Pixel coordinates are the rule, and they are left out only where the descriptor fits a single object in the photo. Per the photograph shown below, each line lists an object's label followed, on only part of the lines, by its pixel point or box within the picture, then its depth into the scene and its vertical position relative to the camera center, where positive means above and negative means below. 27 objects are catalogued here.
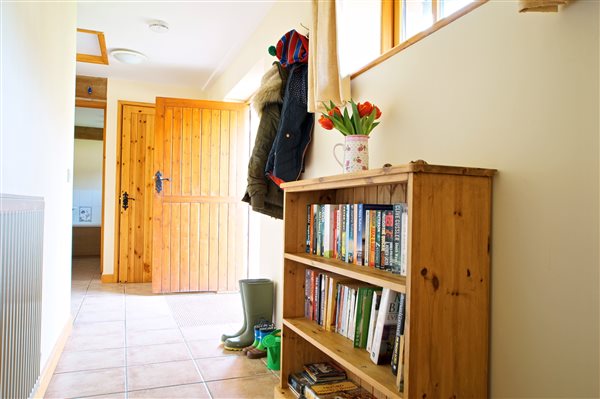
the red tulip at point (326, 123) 1.74 +0.33
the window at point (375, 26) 1.71 +0.76
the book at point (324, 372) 1.82 -0.75
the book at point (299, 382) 1.82 -0.79
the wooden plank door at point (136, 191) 4.90 +0.10
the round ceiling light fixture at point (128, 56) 3.93 +1.36
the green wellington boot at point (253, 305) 2.72 -0.68
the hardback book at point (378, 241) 1.47 -0.13
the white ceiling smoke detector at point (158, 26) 3.34 +1.39
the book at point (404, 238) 1.33 -0.11
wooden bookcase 1.11 -0.22
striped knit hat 2.27 +0.84
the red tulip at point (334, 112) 1.69 +0.37
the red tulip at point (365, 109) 1.65 +0.37
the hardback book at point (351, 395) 1.69 -0.78
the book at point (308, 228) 2.01 -0.12
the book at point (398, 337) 1.26 -0.40
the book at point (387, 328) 1.39 -0.41
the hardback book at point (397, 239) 1.37 -0.12
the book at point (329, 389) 1.70 -0.77
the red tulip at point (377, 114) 1.68 +0.35
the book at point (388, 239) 1.41 -0.12
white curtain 1.83 +0.60
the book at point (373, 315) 1.47 -0.39
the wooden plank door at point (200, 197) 4.16 +0.03
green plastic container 2.34 -0.83
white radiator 1.20 -0.31
